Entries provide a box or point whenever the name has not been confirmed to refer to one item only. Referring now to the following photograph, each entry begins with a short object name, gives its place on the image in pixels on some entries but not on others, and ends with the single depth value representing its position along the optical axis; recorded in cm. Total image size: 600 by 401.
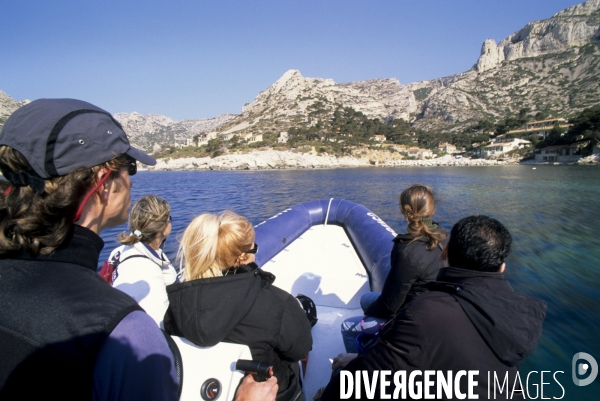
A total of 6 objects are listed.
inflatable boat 140
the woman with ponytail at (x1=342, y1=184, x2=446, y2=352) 217
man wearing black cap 63
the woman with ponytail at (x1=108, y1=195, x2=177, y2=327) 190
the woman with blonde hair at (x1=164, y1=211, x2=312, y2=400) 139
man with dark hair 116
